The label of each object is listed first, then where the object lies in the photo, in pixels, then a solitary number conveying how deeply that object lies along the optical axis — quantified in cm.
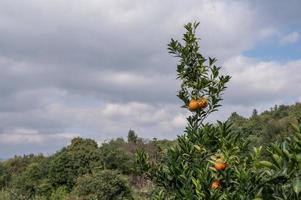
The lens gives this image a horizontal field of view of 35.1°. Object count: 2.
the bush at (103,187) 1741
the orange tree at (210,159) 271
